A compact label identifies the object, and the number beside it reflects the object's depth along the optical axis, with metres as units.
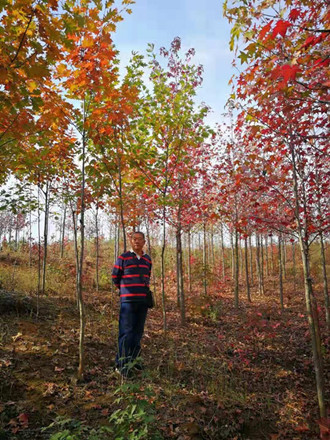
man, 3.83
